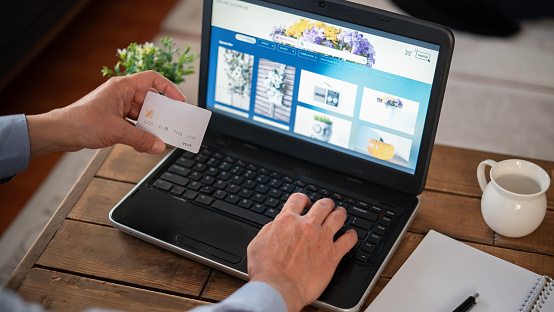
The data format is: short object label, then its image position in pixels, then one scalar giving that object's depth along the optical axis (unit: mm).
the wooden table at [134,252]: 929
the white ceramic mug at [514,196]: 1010
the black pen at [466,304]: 887
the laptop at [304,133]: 994
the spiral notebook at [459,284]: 903
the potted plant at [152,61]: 1319
